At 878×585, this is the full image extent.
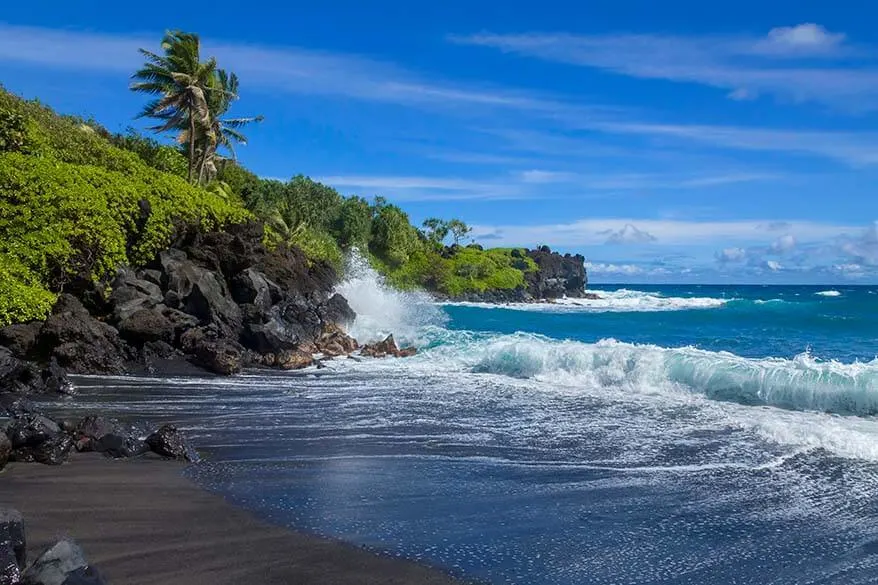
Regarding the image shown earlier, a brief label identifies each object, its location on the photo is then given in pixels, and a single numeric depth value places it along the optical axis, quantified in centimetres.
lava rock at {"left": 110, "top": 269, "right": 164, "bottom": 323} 1903
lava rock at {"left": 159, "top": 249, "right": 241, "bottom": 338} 2097
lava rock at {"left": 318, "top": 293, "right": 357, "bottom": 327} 2845
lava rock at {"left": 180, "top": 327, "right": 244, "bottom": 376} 1773
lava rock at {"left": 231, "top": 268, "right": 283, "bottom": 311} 2325
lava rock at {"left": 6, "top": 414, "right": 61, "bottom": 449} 863
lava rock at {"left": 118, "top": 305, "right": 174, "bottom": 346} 1842
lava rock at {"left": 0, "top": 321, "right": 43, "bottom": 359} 1598
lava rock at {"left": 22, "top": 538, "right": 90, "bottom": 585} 438
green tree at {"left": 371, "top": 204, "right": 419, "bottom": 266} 7050
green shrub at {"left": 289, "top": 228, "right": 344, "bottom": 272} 3826
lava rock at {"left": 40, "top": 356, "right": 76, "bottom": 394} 1358
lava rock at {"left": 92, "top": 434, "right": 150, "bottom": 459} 920
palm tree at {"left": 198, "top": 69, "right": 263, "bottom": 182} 3638
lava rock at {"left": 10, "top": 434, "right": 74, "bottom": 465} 855
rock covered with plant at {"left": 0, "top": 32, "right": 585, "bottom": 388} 1730
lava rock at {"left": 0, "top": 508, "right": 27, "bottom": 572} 471
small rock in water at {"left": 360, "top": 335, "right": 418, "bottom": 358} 2394
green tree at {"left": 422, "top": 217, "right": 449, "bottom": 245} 8982
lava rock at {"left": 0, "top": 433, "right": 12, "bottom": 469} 795
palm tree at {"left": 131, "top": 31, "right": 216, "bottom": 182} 3259
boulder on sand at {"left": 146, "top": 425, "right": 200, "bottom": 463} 923
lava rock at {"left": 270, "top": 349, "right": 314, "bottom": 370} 1972
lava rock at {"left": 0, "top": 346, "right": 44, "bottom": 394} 1312
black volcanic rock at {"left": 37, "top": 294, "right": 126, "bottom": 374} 1616
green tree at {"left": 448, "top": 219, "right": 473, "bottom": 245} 9472
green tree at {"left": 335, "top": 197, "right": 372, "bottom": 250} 6356
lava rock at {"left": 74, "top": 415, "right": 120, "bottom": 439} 944
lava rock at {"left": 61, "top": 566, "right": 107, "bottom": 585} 444
